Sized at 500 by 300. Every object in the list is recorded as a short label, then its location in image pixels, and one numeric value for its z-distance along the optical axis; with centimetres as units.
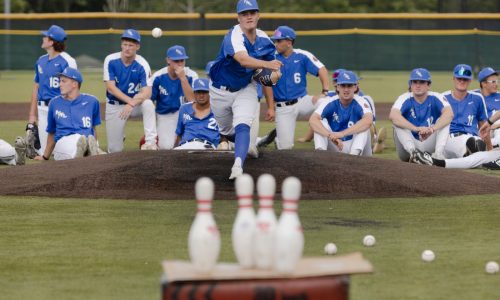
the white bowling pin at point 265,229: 896
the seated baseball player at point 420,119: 2569
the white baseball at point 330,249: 1364
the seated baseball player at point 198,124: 2497
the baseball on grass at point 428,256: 1337
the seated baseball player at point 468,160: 2484
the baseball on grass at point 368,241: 1448
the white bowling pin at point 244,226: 908
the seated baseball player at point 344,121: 2527
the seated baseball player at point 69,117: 2520
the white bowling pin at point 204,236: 903
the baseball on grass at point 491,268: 1276
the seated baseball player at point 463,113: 2634
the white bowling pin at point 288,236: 891
